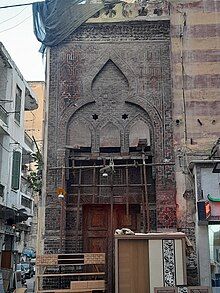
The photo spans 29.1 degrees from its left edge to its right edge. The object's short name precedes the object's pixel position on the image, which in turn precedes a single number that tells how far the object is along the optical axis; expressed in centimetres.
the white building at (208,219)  1105
